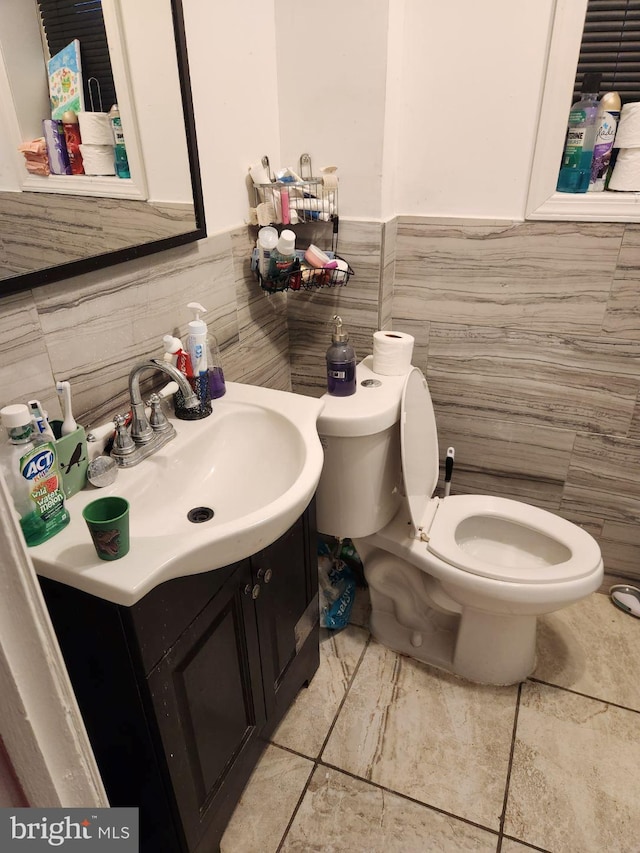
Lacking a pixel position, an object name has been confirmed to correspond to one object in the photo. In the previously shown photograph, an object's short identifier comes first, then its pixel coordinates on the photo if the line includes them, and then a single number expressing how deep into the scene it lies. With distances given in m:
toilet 1.44
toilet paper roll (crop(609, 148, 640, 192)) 1.49
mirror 0.93
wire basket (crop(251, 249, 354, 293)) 1.55
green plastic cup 0.80
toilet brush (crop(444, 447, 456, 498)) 1.80
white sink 0.83
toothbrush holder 0.95
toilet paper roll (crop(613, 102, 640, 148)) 1.45
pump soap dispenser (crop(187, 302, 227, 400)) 1.24
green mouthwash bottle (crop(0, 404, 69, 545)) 0.83
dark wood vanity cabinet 0.90
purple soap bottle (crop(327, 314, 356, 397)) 1.47
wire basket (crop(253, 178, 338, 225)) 1.51
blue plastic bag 1.82
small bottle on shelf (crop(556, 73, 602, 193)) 1.48
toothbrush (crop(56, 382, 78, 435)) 0.98
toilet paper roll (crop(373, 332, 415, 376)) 1.55
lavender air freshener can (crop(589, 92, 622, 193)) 1.48
